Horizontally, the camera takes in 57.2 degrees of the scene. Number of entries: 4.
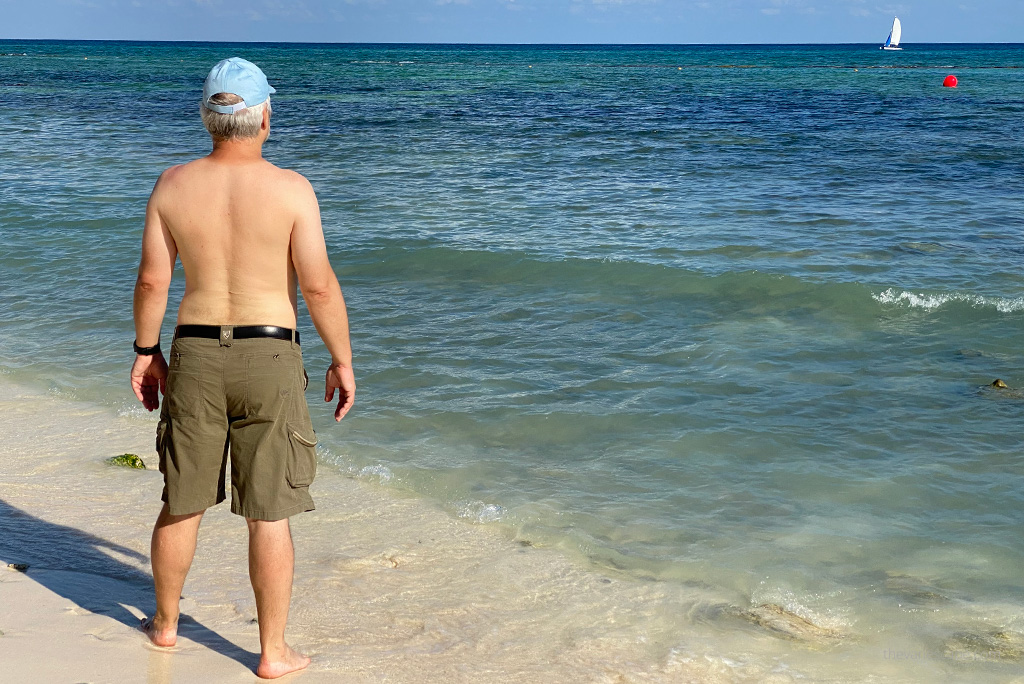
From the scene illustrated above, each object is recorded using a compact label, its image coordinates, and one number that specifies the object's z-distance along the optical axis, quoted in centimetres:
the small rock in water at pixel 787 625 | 365
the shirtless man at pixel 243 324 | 279
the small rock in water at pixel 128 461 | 489
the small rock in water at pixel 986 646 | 354
